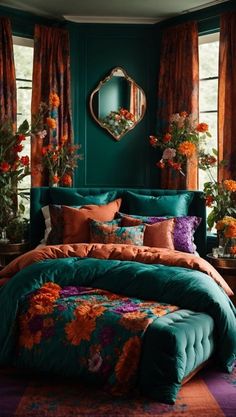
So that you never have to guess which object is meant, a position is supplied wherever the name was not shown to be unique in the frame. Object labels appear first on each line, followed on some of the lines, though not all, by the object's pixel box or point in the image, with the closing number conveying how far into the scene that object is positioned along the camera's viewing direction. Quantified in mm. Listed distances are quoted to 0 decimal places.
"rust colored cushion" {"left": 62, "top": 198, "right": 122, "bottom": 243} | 4926
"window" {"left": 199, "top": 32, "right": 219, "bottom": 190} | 5855
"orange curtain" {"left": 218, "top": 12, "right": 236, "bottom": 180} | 5391
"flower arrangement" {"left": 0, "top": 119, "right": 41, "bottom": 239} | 5422
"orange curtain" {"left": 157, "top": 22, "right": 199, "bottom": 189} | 5766
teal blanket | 3248
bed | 2971
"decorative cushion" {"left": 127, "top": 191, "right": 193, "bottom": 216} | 5188
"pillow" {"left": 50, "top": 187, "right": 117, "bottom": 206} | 5359
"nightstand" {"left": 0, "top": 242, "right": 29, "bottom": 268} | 5312
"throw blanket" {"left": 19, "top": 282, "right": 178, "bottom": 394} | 2980
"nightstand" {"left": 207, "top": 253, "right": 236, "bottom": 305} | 4895
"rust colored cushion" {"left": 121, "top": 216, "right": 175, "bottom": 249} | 4719
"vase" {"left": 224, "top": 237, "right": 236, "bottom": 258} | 4953
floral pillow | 4672
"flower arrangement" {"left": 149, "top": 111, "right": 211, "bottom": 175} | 5602
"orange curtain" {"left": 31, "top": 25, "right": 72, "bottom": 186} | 5883
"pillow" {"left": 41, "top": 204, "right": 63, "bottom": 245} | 5004
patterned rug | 2801
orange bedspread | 3977
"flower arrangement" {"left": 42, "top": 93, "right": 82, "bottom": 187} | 5770
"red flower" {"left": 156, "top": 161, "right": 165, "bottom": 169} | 5620
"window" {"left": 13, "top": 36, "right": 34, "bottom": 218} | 6008
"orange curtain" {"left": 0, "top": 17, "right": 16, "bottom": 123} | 5609
